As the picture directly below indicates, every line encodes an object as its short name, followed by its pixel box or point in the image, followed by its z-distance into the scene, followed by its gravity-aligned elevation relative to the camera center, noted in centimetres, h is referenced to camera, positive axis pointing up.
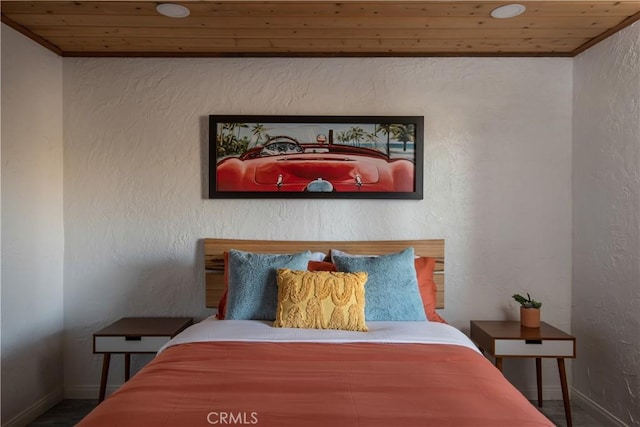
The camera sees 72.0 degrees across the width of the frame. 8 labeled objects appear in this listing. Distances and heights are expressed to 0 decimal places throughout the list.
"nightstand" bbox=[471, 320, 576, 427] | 246 -78
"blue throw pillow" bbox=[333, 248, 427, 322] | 238 -44
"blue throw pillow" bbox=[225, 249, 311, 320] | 239 -43
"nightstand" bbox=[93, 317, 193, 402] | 254 -78
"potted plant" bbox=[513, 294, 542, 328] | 264 -64
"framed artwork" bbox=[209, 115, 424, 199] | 293 +31
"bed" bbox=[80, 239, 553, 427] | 131 -62
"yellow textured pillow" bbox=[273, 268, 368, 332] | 220 -48
